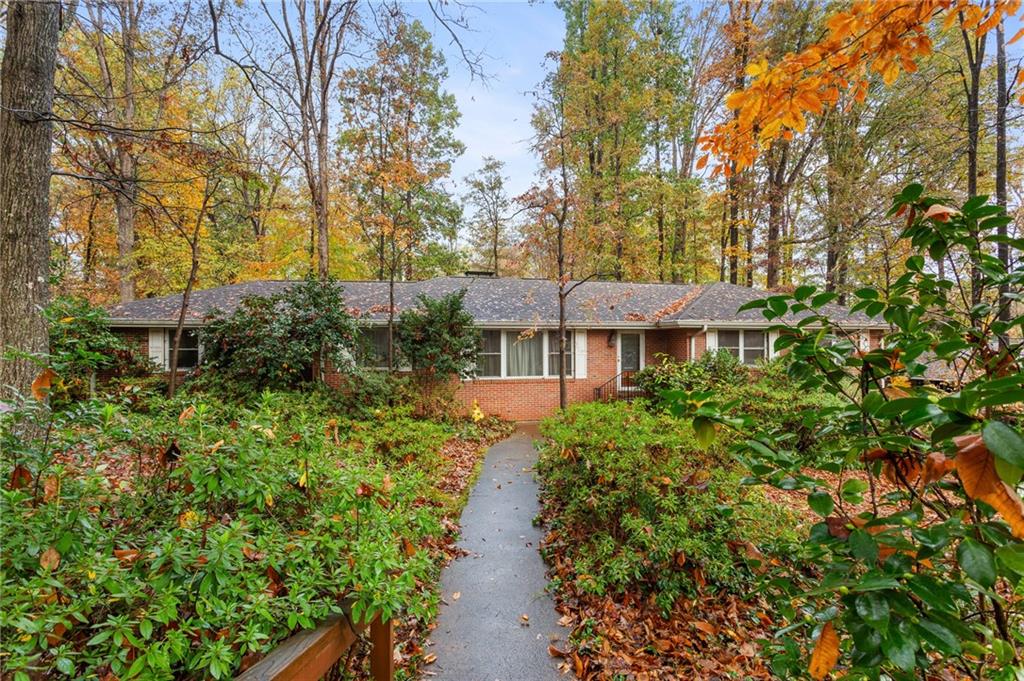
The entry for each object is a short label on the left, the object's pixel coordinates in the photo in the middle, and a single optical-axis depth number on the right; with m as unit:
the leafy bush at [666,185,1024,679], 0.85
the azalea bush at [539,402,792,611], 3.76
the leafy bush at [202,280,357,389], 9.22
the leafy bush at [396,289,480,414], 11.05
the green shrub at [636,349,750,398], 10.28
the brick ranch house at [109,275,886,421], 11.93
